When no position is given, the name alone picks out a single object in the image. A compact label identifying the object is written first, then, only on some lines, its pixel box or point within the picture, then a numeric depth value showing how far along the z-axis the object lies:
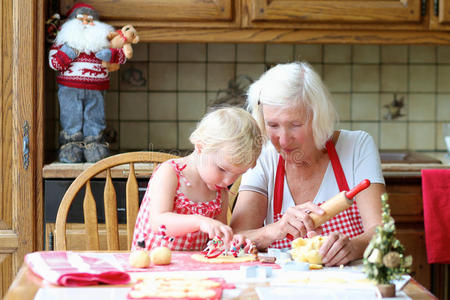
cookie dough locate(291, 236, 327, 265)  2.67
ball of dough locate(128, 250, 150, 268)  2.61
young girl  2.78
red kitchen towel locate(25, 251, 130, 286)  2.34
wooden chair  3.04
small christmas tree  2.10
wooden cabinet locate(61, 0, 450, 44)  3.74
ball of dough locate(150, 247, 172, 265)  2.64
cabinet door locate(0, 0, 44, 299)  3.62
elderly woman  2.98
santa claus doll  3.65
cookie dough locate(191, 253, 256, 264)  2.68
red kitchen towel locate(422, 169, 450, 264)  3.53
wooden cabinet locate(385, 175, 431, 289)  3.65
